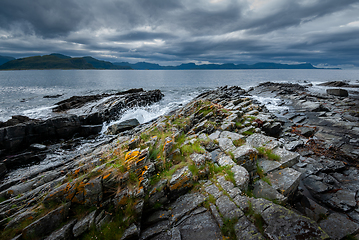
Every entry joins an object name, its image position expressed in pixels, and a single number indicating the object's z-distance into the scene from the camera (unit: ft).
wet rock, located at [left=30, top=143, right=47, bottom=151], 60.91
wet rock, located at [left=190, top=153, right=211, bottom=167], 29.01
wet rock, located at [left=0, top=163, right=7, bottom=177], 46.77
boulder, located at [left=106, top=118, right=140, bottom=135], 77.07
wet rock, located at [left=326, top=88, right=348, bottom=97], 127.03
